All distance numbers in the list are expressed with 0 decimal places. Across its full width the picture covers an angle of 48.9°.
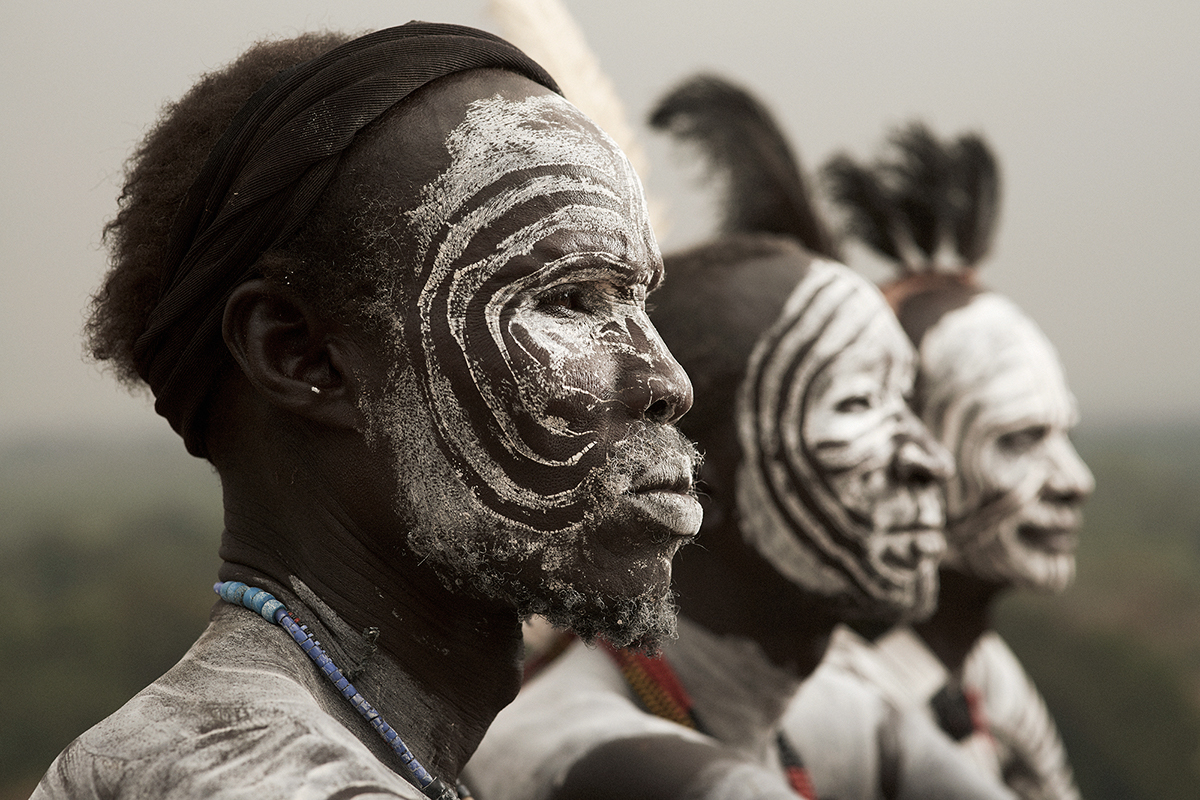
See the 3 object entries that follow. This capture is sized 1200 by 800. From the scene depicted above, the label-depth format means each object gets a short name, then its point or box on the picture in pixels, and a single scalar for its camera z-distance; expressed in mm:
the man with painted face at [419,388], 1692
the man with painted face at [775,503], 2912
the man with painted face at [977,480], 4262
